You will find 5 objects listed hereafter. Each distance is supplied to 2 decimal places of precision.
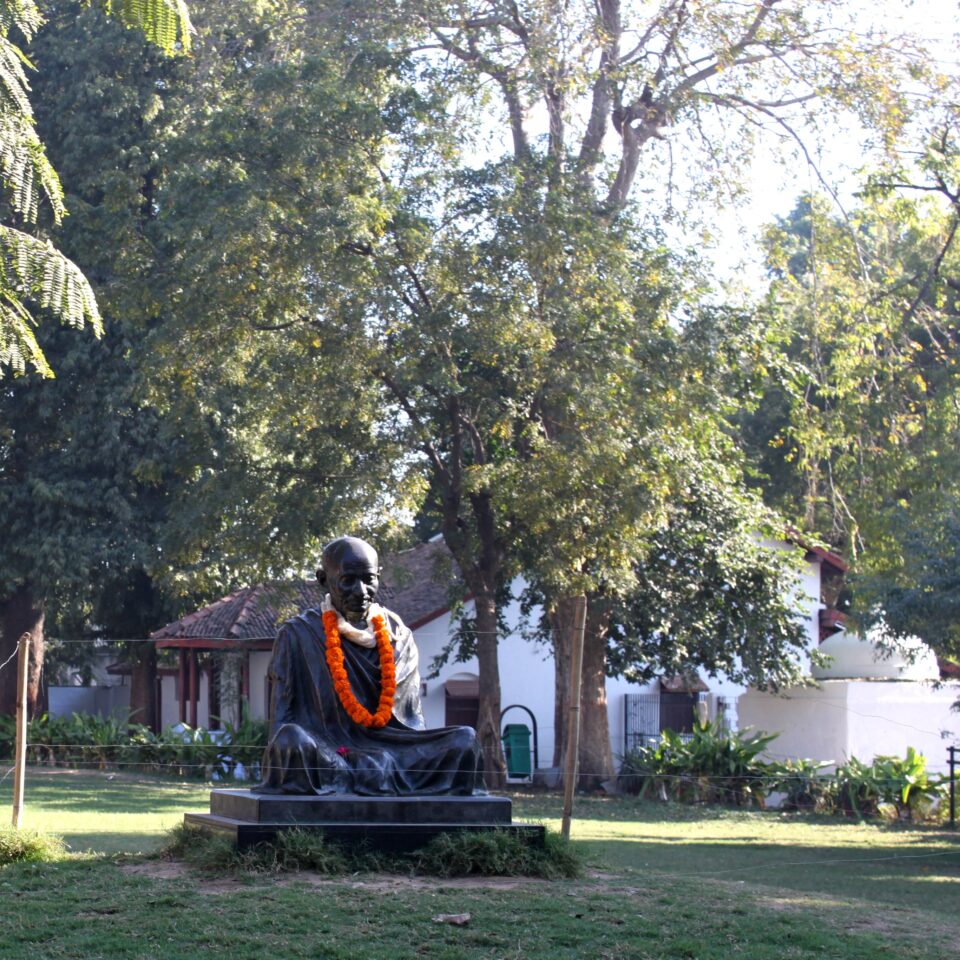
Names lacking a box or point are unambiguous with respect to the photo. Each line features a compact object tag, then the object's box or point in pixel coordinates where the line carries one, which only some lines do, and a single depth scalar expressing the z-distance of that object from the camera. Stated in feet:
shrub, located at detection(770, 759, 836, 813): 78.59
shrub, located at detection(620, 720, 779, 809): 80.02
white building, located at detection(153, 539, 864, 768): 98.94
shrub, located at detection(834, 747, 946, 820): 75.87
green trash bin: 91.20
